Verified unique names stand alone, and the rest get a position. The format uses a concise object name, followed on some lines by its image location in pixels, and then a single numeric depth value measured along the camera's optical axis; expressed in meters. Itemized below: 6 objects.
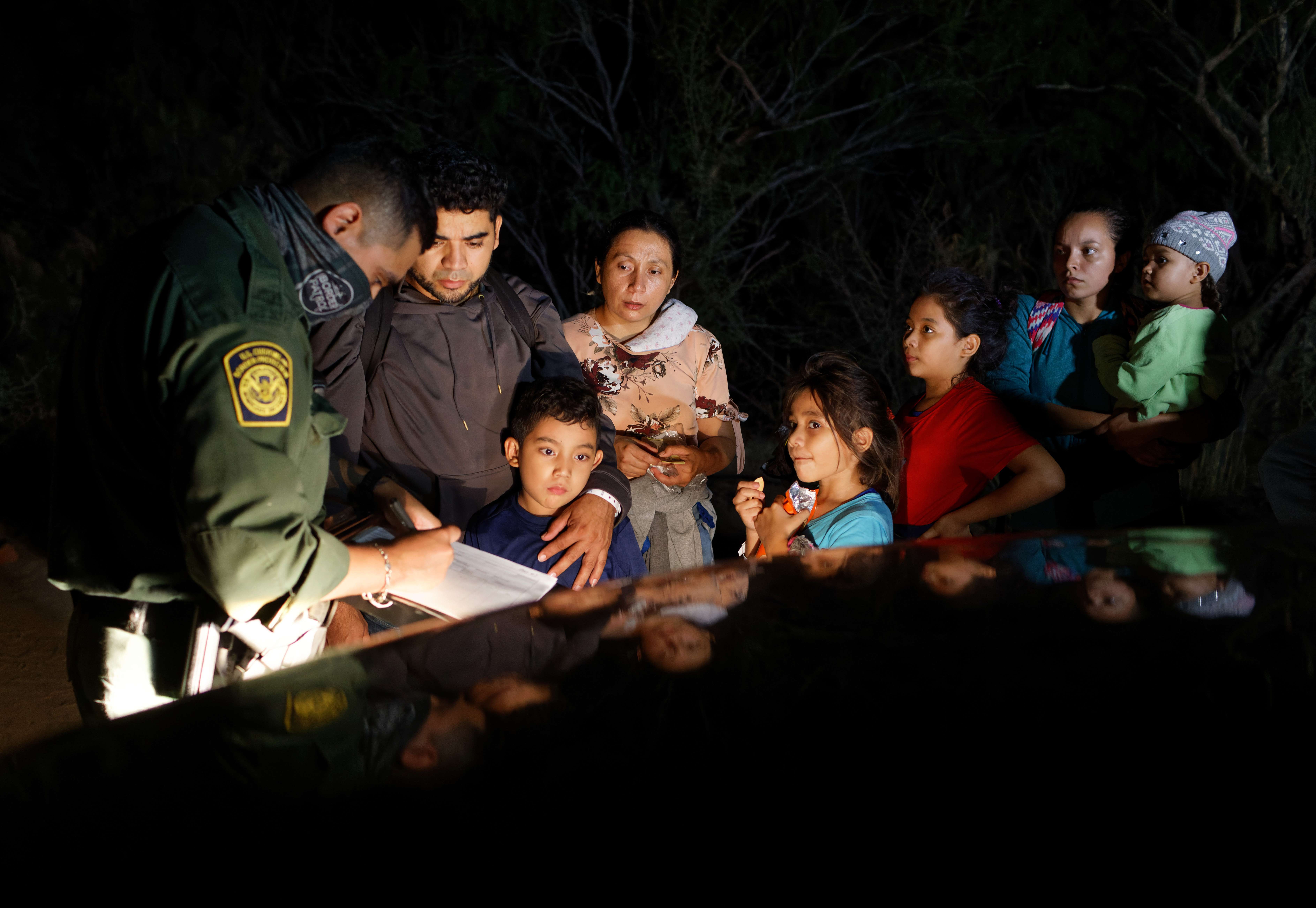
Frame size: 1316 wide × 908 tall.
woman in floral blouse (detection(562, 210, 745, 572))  3.23
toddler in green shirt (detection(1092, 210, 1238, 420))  3.07
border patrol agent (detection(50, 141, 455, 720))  1.46
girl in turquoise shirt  2.82
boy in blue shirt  2.78
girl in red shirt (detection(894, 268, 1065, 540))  2.82
